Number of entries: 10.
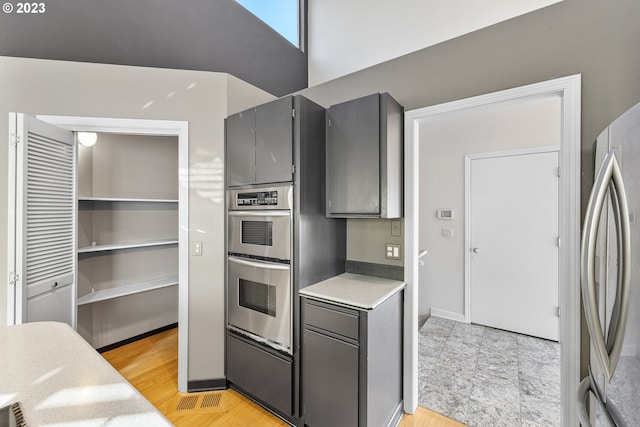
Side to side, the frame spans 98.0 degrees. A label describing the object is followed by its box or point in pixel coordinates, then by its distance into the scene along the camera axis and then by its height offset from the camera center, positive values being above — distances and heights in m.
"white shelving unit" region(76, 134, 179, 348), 2.79 -0.28
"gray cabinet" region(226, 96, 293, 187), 1.89 +0.49
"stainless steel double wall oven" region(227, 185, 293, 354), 1.88 -0.38
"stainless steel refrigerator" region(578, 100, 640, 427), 0.83 -0.21
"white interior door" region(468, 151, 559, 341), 3.01 -0.34
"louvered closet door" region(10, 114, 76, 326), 1.76 -0.06
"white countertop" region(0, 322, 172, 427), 0.64 -0.48
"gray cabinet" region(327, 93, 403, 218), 1.83 +0.37
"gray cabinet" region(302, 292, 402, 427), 1.56 -0.92
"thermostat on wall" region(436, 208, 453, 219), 3.54 -0.02
